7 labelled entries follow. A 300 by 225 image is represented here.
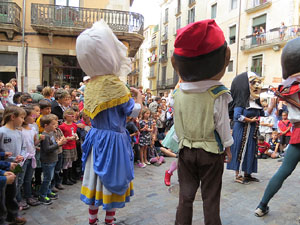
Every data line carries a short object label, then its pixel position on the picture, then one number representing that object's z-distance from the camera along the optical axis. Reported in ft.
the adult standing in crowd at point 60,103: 16.31
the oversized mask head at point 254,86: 14.58
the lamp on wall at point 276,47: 62.29
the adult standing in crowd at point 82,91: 21.64
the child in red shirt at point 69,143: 14.32
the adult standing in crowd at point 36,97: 19.72
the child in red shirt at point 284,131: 24.75
